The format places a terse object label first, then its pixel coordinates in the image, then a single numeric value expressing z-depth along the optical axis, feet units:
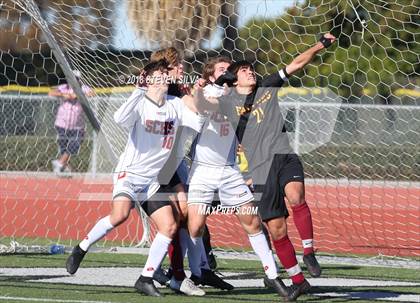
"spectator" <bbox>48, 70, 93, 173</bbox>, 126.41
